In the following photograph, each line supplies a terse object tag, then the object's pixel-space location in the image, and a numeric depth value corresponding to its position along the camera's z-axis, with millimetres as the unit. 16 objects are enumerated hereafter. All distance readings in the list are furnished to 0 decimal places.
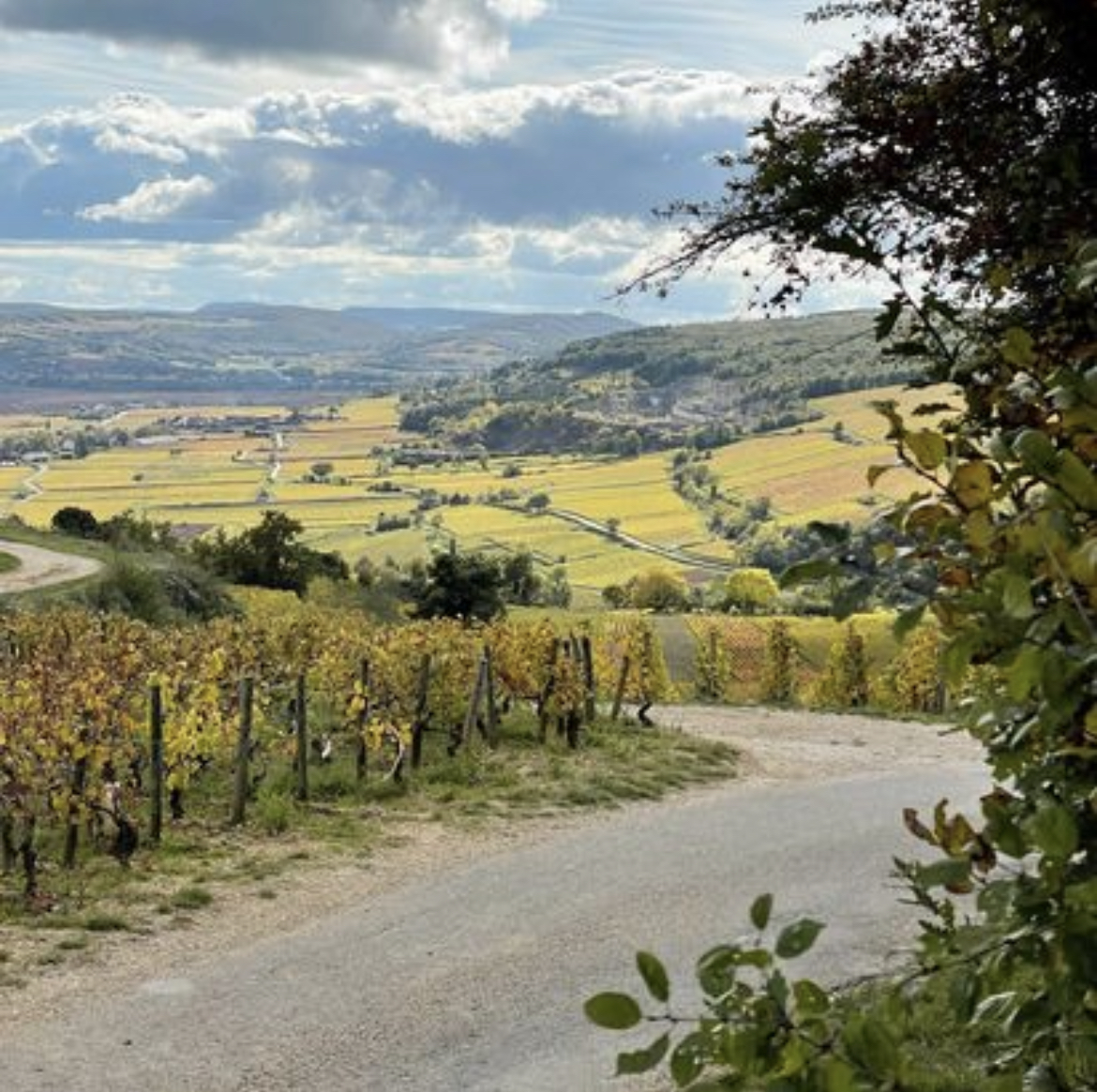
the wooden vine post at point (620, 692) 26266
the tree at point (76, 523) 61825
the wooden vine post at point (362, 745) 19797
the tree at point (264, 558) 57406
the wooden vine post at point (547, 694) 23844
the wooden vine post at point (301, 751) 18359
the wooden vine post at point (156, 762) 15844
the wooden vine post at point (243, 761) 16922
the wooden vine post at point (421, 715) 21288
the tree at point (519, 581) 74812
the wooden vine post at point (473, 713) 22031
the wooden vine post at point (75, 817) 14711
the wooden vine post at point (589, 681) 25272
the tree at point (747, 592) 77625
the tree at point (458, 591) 42000
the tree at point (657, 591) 88562
